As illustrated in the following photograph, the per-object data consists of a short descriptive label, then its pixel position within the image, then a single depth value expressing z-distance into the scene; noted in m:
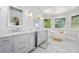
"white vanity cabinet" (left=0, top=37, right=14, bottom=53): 1.07
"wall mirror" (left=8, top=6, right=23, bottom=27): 1.71
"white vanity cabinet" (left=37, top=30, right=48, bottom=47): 2.41
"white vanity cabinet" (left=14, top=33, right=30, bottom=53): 1.34
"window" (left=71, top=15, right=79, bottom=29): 3.10
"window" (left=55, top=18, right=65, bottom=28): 3.80
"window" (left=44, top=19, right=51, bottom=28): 4.33
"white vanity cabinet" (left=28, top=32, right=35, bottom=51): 1.86
